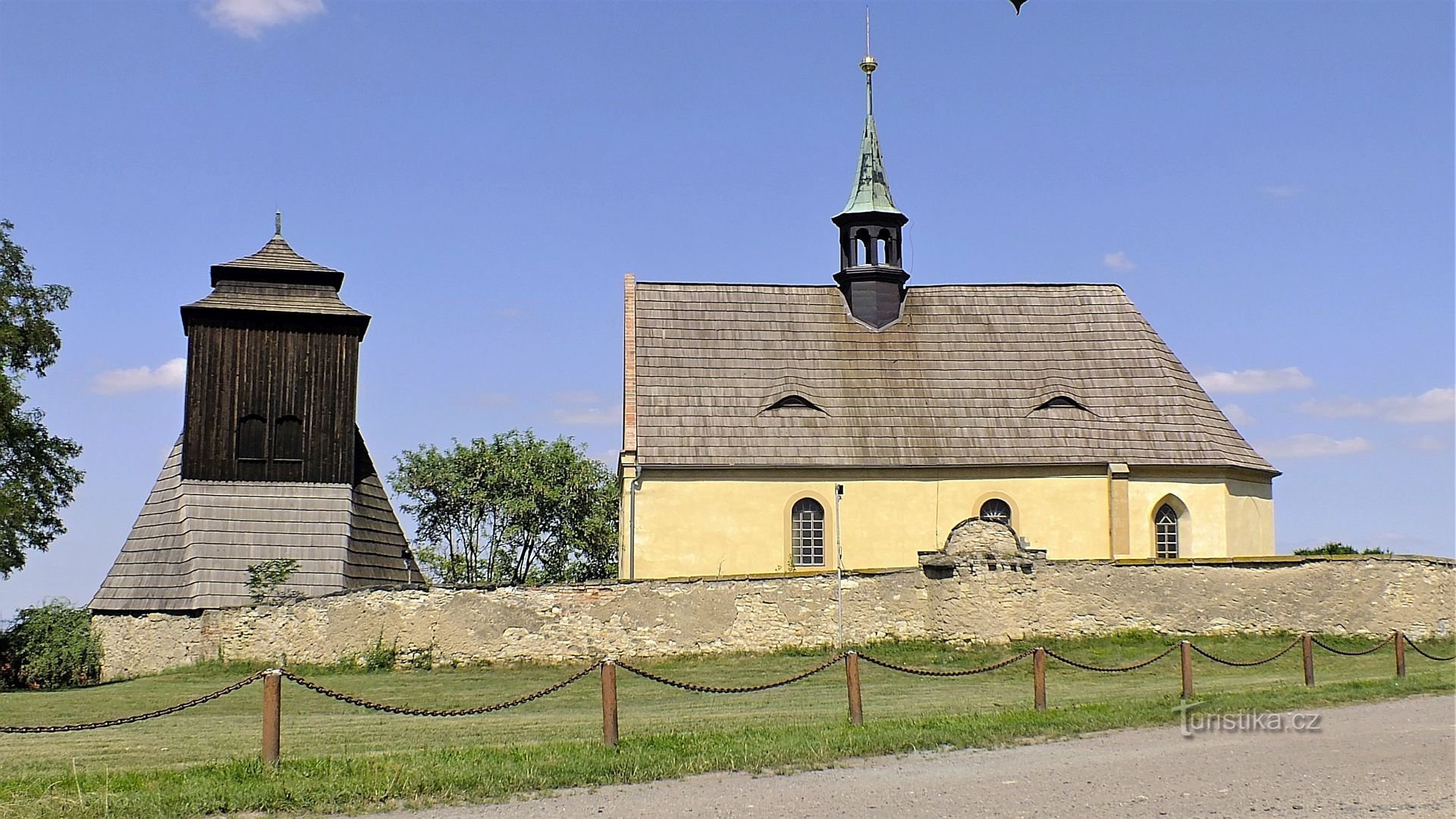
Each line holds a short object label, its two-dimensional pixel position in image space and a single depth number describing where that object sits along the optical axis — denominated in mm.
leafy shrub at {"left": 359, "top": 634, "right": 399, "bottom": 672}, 23125
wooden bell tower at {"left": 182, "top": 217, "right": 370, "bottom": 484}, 30016
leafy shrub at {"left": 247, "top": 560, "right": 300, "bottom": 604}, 26281
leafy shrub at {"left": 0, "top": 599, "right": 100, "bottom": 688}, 26172
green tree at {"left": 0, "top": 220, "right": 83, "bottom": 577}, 32688
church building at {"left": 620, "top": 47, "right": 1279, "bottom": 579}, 29109
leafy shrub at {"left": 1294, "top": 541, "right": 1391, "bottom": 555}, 31125
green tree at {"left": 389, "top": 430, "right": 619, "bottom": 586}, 44094
